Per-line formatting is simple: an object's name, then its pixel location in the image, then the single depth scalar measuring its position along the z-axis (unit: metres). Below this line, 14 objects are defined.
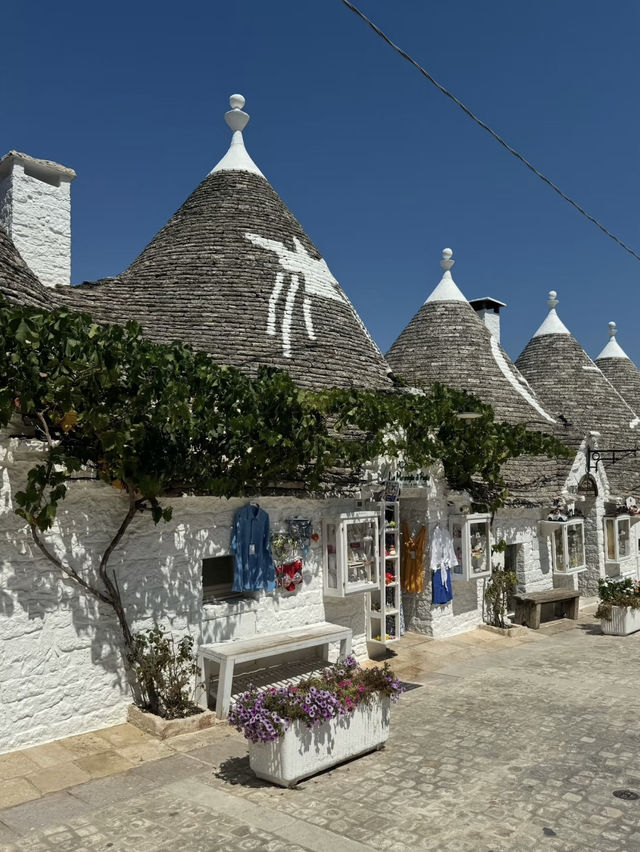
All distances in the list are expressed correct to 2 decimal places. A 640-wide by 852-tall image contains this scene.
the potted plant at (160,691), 6.64
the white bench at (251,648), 6.93
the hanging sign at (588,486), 15.20
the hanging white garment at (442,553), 10.86
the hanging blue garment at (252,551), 7.84
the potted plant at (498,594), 11.83
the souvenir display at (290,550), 8.34
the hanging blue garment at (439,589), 10.91
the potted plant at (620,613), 11.53
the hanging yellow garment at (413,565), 10.96
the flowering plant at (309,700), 5.36
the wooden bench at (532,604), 12.48
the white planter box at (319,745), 5.39
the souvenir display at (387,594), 9.58
